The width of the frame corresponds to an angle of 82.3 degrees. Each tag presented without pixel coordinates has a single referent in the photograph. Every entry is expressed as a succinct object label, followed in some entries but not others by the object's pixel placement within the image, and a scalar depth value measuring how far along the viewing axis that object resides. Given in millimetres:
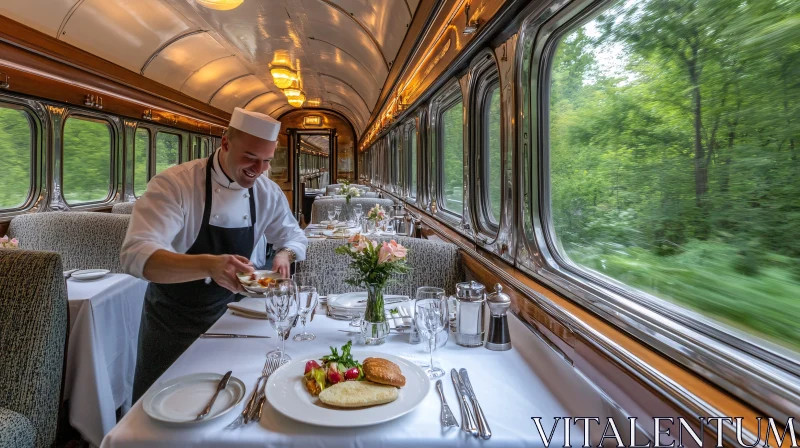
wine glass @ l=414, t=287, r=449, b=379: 1258
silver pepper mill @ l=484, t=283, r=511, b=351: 1428
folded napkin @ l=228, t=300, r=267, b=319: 1704
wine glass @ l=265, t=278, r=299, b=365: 1286
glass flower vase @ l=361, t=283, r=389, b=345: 1462
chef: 1847
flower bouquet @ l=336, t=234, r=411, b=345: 1455
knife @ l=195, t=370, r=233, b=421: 939
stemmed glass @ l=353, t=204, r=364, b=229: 4986
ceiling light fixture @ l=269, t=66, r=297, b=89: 7135
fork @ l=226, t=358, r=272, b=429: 938
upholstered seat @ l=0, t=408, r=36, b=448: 1323
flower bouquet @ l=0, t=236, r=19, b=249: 2502
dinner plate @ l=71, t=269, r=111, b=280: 2646
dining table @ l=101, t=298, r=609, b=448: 896
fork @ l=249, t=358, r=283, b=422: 963
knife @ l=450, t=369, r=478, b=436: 916
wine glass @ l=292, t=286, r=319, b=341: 1511
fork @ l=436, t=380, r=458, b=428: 942
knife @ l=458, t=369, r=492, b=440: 903
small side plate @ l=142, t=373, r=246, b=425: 947
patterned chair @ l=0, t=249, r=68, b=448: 1449
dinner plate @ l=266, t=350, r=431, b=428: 934
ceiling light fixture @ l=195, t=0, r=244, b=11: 3797
